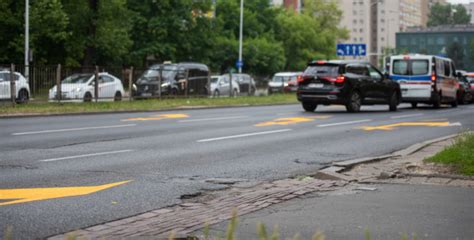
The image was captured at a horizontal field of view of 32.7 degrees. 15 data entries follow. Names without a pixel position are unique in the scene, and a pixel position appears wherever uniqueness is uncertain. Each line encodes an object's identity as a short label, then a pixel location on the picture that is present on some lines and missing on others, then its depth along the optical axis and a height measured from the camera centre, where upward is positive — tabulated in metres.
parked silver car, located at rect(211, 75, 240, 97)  46.69 -0.25
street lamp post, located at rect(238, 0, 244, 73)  68.76 +2.65
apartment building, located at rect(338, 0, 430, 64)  185.00 +13.86
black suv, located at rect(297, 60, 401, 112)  27.89 -0.15
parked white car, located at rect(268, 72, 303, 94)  57.41 -0.13
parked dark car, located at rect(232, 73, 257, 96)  51.28 -0.09
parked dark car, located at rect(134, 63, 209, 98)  38.16 +0.12
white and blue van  33.31 +0.16
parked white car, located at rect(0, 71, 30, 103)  28.91 -0.11
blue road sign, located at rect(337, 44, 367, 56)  55.25 +2.14
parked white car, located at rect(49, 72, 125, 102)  32.12 -0.21
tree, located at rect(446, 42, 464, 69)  153.12 +5.15
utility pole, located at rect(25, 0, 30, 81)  42.47 +2.49
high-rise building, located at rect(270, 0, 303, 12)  147.38 +14.39
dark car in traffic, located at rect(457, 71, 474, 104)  41.48 -0.61
